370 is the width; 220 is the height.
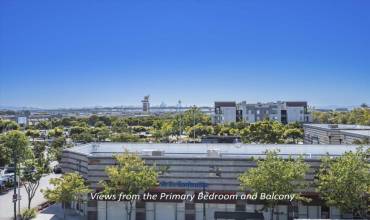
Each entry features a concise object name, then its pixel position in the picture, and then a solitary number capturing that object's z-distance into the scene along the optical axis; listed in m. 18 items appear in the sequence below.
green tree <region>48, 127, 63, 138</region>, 107.88
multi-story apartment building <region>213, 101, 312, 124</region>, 147.80
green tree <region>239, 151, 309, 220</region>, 28.66
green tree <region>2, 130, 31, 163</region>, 45.34
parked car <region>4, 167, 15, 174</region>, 56.18
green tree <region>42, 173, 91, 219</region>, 31.91
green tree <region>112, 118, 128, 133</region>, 115.92
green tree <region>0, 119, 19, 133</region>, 117.06
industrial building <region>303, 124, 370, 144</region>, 59.75
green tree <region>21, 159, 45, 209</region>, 36.97
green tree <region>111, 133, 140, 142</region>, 73.73
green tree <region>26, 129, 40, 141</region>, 105.97
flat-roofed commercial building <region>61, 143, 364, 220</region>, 33.41
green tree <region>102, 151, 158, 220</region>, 29.41
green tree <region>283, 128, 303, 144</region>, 86.81
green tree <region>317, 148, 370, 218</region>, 27.52
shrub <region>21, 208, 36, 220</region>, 35.19
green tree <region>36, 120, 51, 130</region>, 152.05
